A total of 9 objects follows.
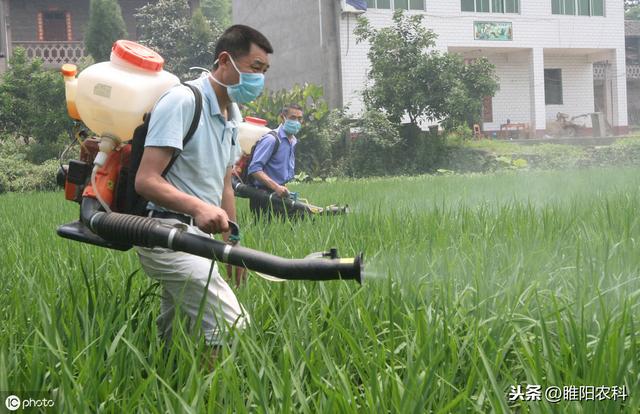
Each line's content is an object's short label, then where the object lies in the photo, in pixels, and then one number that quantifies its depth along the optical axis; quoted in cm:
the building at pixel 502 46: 1900
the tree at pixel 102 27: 2106
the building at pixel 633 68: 2653
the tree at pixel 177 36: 2189
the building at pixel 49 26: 2194
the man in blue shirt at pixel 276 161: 570
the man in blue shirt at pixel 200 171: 239
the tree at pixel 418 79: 1753
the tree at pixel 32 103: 1677
